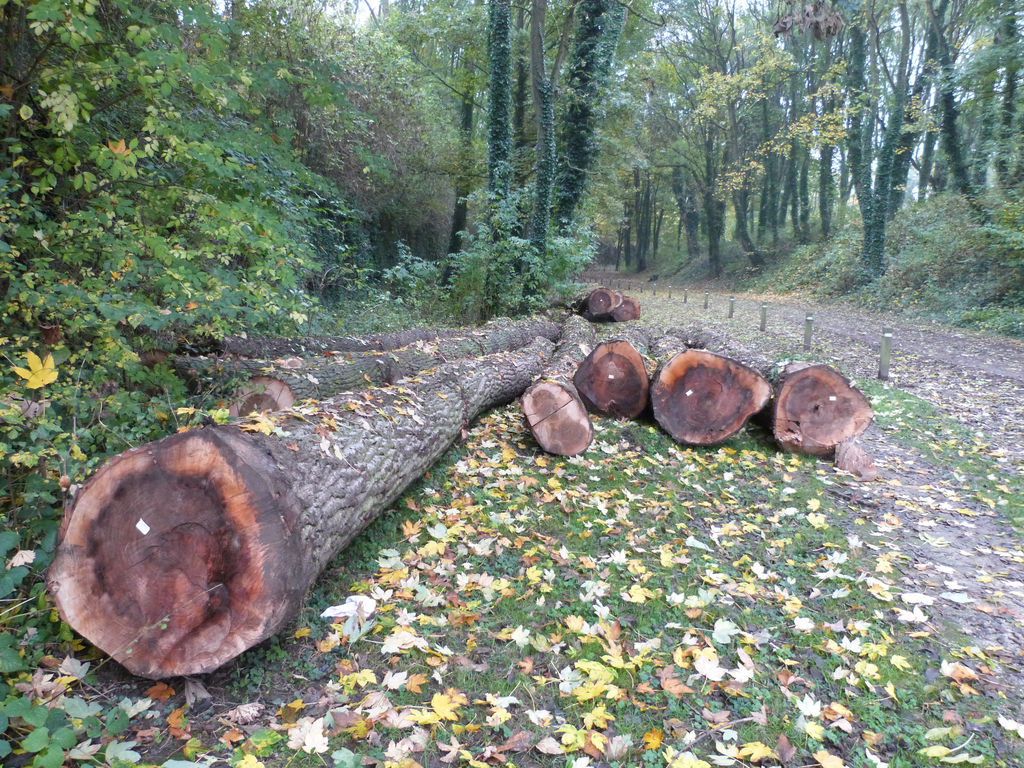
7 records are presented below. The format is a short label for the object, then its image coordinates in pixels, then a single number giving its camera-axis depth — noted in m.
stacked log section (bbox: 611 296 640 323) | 16.20
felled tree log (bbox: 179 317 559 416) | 4.57
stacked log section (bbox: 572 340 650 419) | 6.13
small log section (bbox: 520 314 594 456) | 5.27
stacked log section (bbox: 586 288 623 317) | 16.09
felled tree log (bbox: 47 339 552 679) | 2.31
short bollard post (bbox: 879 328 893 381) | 8.91
